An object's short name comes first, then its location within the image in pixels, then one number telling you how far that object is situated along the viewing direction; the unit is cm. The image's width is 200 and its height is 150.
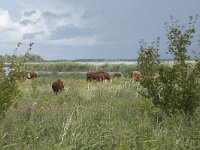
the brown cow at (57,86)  2507
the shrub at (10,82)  1106
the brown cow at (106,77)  3786
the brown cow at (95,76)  3856
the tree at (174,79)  1281
